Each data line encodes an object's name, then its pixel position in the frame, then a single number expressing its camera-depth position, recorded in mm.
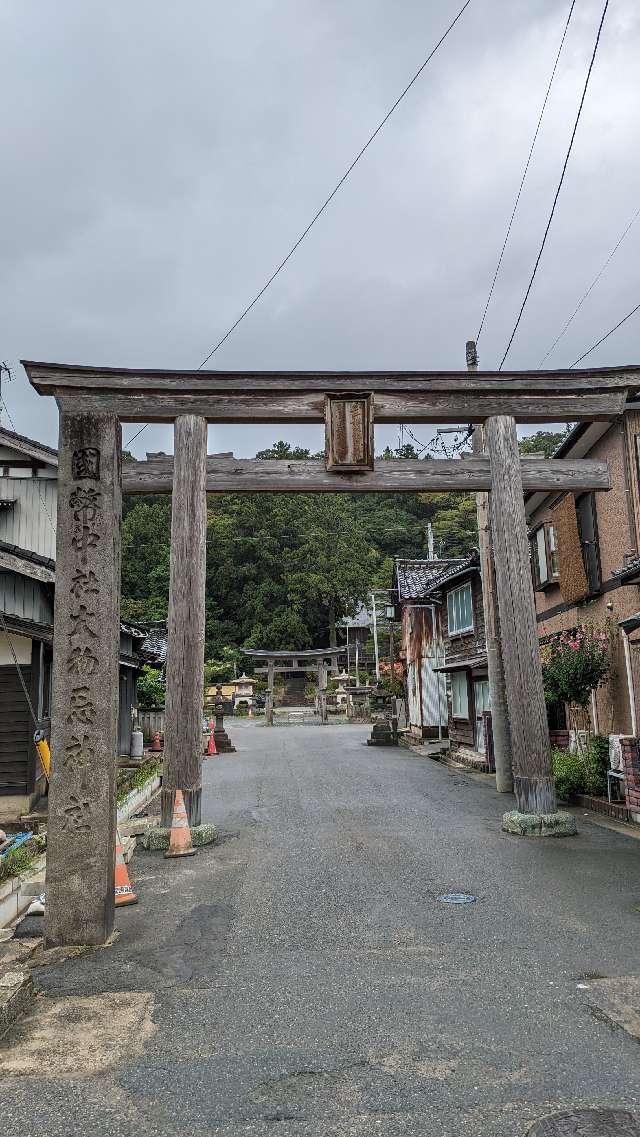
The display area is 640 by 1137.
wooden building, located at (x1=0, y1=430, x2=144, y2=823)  12648
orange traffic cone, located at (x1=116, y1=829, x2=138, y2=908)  7078
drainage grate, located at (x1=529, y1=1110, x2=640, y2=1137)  3129
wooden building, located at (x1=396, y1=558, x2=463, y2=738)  30453
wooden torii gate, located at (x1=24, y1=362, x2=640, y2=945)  6262
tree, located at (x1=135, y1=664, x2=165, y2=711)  27547
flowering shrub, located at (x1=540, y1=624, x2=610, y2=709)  12883
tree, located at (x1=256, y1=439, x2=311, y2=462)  71750
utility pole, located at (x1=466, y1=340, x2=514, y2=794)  14547
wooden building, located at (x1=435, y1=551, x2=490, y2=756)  22469
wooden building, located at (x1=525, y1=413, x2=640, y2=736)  12484
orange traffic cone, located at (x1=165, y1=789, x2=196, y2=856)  9094
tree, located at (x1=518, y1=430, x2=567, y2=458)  58119
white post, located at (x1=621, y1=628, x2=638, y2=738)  12414
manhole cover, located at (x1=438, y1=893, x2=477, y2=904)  6859
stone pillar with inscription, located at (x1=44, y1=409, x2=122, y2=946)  5961
